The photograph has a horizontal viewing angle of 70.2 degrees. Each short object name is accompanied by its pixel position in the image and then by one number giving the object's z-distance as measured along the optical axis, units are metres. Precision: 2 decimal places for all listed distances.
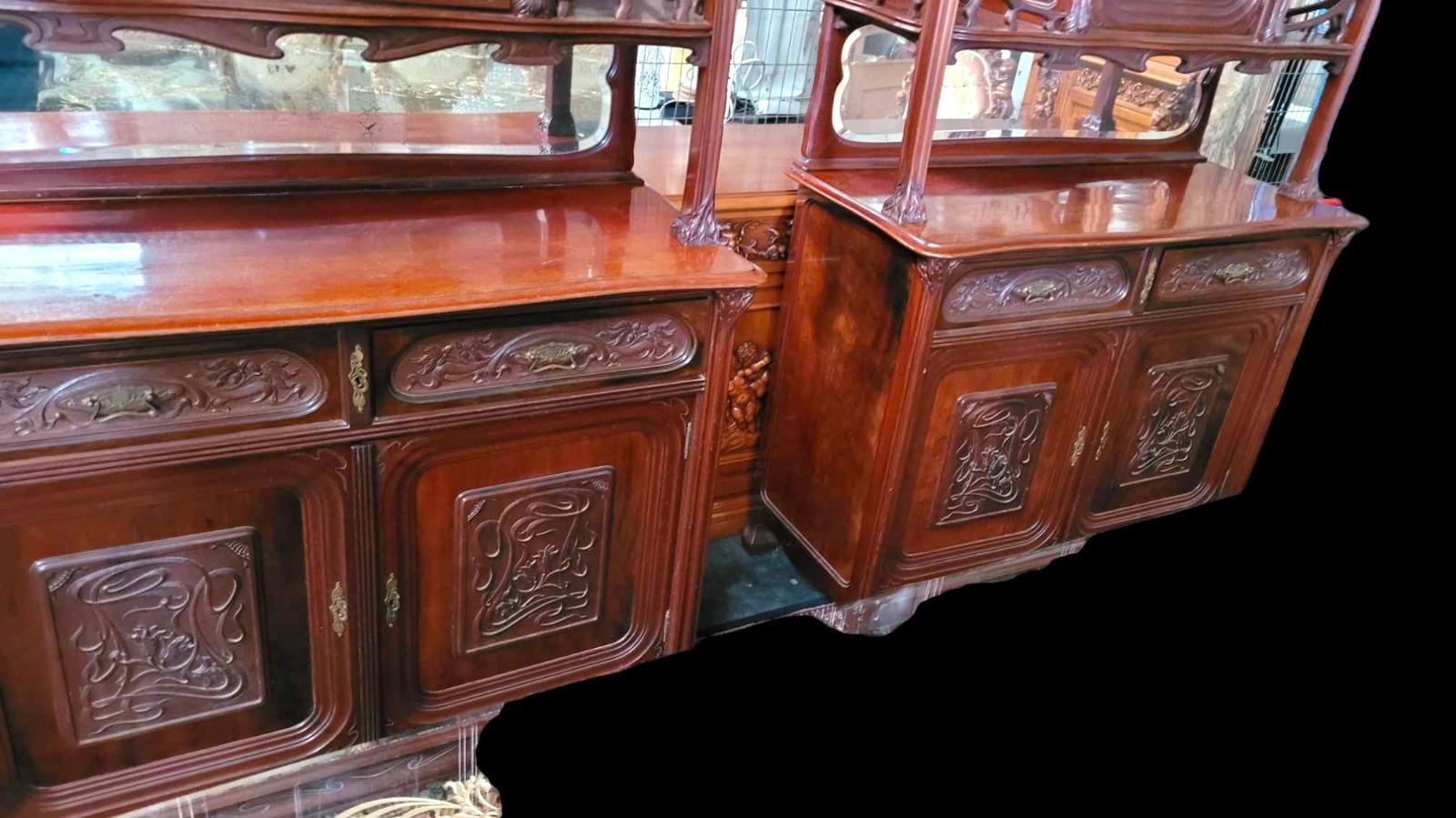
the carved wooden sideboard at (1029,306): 1.84
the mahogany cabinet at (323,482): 1.27
